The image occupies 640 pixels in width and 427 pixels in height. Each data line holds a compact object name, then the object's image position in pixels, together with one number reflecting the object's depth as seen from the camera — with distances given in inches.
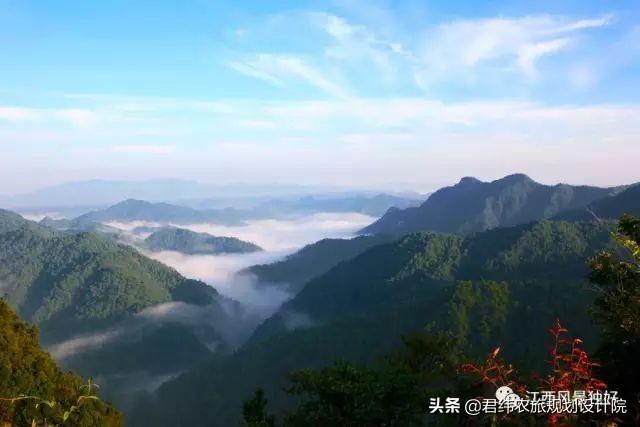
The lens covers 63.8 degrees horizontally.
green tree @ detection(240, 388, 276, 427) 1176.8
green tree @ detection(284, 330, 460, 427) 787.4
